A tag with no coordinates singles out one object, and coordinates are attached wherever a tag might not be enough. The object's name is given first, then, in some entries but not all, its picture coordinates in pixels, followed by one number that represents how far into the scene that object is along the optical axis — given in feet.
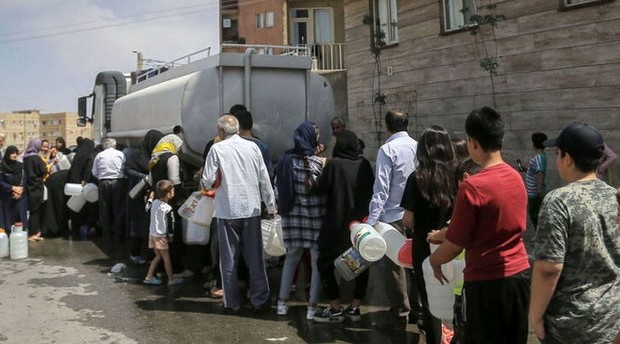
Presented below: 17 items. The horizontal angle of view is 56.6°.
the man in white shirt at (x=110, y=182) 30.86
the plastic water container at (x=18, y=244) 28.81
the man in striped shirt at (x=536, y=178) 26.02
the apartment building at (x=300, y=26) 75.72
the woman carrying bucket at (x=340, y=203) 17.39
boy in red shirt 9.63
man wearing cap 8.15
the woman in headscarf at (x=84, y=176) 33.91
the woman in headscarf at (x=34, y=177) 32.55
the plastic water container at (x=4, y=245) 29.73
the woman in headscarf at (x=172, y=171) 23.16
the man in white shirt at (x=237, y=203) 18.51
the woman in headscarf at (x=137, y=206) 26.66
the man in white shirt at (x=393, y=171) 16.11
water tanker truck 23.86
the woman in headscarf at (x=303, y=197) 17.94
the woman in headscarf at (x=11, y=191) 31.27
